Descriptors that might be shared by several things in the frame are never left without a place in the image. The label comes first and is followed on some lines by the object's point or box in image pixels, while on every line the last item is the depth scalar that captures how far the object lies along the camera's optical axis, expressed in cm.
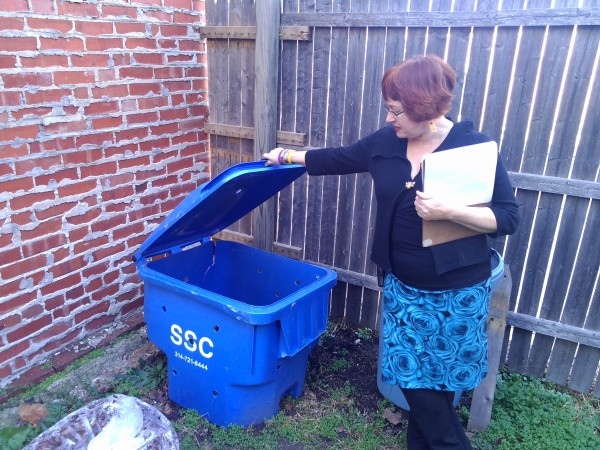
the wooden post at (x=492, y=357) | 253
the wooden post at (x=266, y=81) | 337
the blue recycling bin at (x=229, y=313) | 233
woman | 189
